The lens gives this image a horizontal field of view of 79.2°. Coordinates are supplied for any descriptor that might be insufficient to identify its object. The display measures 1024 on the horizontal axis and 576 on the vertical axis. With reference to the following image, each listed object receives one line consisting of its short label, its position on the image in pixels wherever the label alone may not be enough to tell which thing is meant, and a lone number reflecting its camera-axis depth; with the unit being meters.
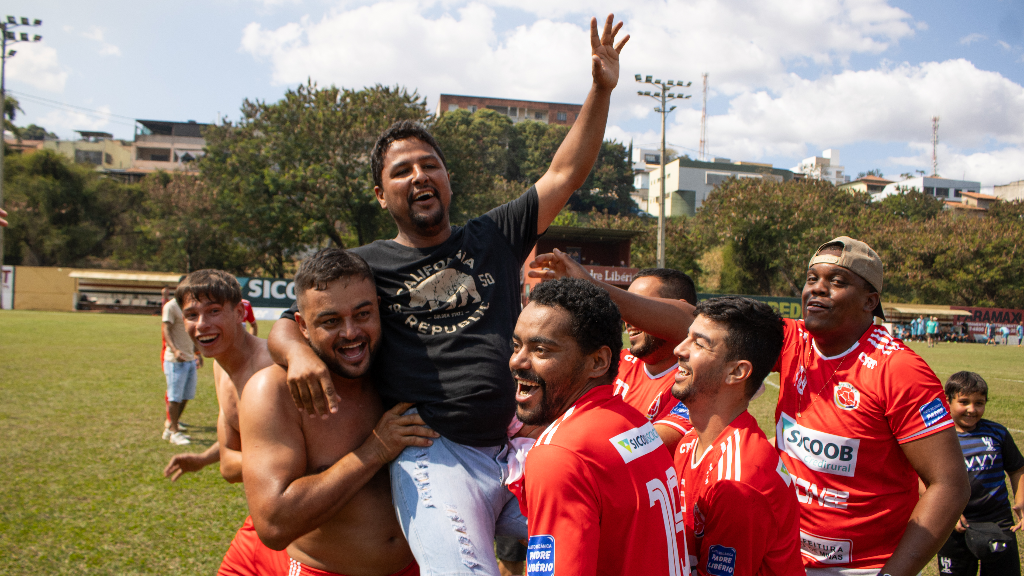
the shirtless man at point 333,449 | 2.48
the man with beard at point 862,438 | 2.61
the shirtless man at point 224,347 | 3.70
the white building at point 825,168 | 93.00
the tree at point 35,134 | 97.75
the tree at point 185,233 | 47.28
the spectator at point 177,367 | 8.75
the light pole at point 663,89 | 35.84
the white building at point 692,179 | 85.31
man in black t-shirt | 2.44
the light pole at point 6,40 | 32.84
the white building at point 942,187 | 85.79
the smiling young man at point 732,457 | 2.15
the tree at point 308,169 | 39.28
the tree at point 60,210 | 47.91
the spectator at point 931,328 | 34.34
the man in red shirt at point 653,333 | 2.85
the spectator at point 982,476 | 4.34
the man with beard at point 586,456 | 1.72
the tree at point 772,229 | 48.75
